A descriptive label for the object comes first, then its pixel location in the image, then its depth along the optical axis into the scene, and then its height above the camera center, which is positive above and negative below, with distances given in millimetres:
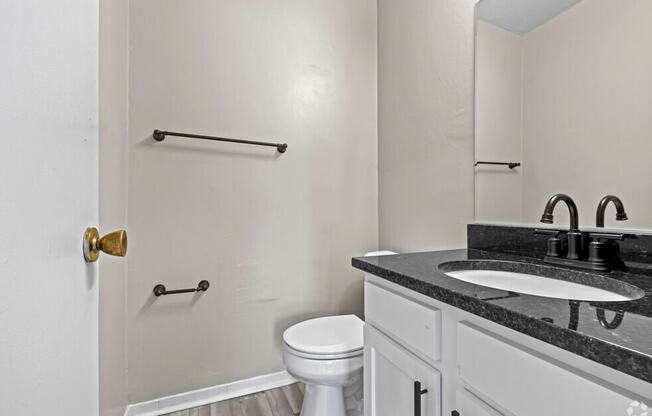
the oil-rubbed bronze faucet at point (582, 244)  859 -103
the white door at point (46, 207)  300 -2
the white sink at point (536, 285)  792 -222
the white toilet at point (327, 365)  1249 -628
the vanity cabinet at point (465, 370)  455 -304
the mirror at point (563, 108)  859 +319
